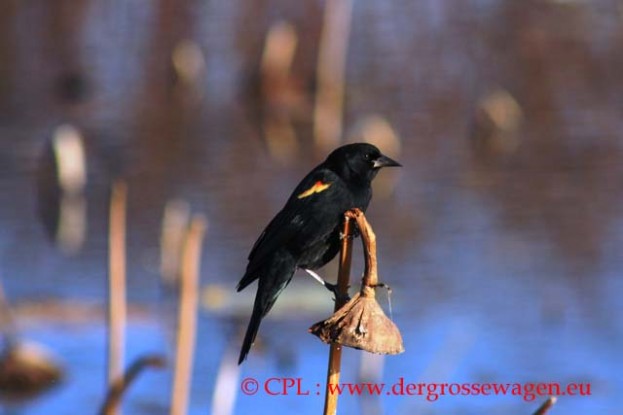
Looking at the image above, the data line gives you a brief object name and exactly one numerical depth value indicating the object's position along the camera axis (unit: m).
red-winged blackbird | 6.89
